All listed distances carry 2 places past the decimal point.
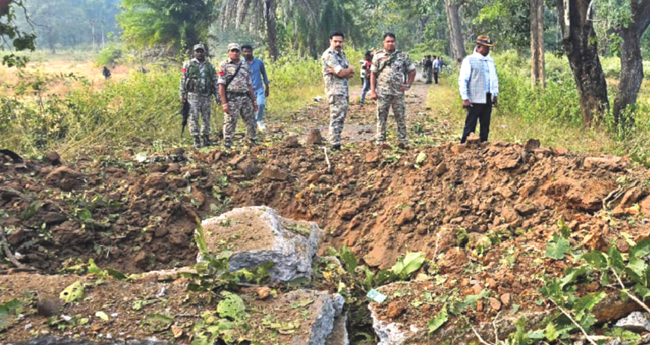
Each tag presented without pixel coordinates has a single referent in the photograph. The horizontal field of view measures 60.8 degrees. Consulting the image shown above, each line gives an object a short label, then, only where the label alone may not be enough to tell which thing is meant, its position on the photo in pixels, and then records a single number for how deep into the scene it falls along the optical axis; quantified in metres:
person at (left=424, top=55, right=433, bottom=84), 26.22
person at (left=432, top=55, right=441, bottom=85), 25.12
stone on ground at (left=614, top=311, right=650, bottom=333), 3.04
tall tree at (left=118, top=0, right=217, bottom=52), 21.70
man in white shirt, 7.19
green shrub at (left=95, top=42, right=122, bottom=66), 26.66
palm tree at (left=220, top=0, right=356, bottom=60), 20.38
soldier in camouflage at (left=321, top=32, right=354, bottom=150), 7.29
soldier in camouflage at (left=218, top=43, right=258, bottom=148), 8.09
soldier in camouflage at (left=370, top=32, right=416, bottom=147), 7.41
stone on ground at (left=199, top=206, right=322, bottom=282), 3.78
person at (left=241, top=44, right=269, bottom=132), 9.31
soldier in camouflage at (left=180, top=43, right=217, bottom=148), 8.50
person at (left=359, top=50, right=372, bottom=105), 14.20
